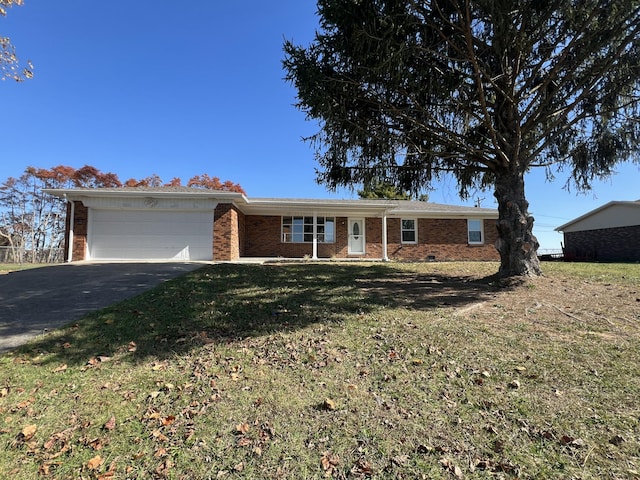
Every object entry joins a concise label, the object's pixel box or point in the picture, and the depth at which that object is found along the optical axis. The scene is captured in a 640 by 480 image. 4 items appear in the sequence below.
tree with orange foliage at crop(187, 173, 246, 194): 31.77
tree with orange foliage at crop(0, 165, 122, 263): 29.61
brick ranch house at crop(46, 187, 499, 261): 13.73
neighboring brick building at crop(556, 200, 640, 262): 19.92
